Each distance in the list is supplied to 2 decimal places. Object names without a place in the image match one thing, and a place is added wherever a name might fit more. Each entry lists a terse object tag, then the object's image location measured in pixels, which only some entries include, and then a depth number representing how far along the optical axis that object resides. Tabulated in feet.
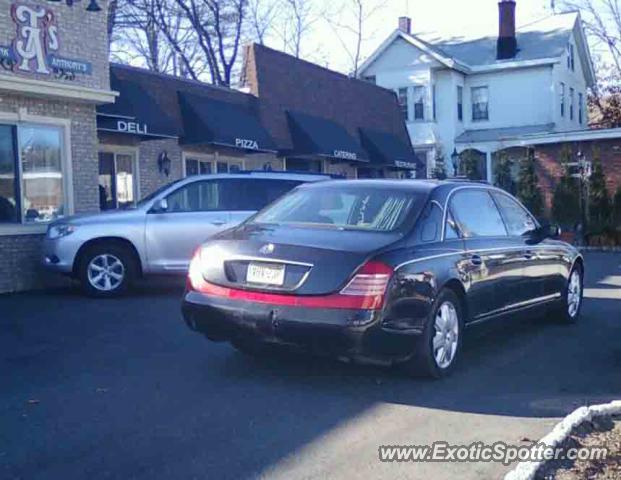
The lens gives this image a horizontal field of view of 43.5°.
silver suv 36.55
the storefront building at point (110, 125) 39.60
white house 116.98
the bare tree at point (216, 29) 116.88
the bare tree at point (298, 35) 133.43
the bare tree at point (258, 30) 127.94
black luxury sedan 18.72
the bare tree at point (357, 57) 140.87
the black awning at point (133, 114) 46.73
